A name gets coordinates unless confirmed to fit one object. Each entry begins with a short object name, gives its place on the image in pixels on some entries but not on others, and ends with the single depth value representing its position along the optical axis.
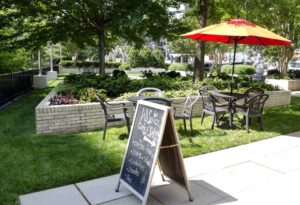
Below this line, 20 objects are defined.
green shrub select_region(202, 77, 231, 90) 11.06
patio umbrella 7.01
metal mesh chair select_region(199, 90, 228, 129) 7.57
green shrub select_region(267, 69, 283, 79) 18.92
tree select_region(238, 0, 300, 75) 13.70
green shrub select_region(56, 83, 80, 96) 8.86
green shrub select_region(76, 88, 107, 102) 8.05
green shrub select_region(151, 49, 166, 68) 34.31
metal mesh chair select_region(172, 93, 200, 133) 6.68
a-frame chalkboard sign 3.71
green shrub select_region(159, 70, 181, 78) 14.99
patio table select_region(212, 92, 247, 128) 7.60
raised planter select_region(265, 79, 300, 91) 16.61
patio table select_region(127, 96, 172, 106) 6.52
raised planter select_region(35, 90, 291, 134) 6.88
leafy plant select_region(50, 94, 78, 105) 7.56
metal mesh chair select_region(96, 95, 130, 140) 6.39
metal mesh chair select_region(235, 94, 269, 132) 7.46
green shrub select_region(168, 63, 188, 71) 33.76
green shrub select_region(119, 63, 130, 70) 33.24
